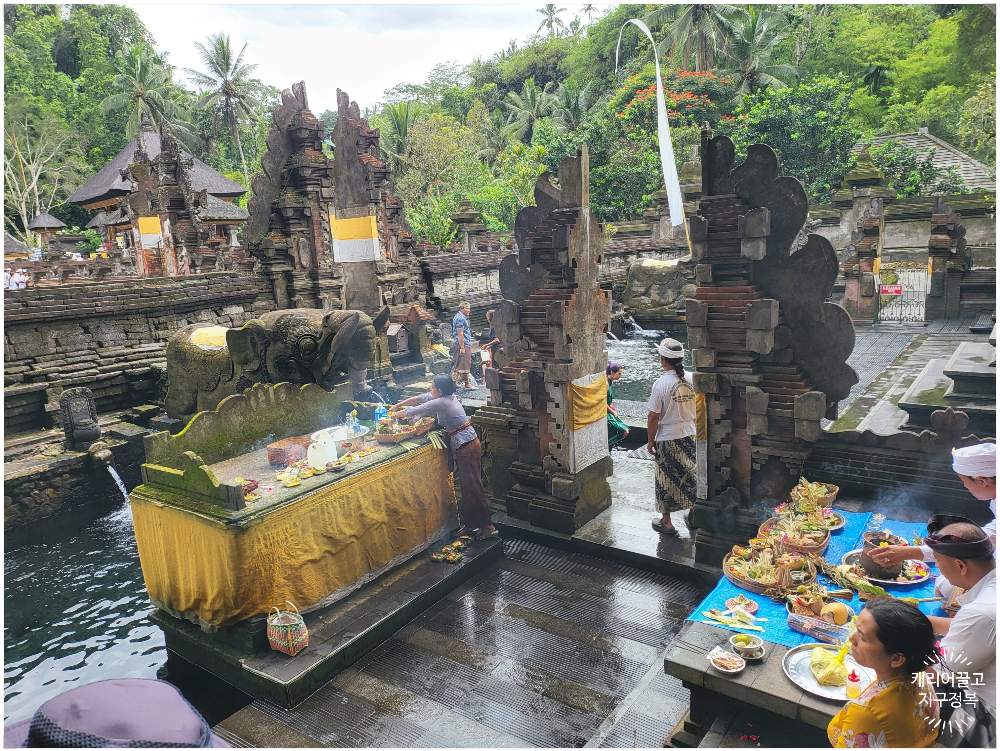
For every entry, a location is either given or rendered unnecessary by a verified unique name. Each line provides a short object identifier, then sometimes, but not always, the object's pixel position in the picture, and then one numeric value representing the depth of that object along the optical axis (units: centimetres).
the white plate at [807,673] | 344
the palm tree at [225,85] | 4234
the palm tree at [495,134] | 4072
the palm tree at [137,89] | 3822
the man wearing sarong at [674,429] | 647
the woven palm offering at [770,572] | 443
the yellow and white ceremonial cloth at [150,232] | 1761
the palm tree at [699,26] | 3072
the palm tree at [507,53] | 5306
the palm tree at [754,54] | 2992
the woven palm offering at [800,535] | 468
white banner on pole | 739
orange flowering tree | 2672
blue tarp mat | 404
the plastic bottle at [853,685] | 336
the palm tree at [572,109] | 3297
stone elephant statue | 755
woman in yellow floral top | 254
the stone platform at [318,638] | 499
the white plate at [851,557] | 459
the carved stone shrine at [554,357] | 674
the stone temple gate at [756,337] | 542
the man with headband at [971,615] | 271
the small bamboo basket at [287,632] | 514
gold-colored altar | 521
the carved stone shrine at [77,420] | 1007
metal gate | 1669
